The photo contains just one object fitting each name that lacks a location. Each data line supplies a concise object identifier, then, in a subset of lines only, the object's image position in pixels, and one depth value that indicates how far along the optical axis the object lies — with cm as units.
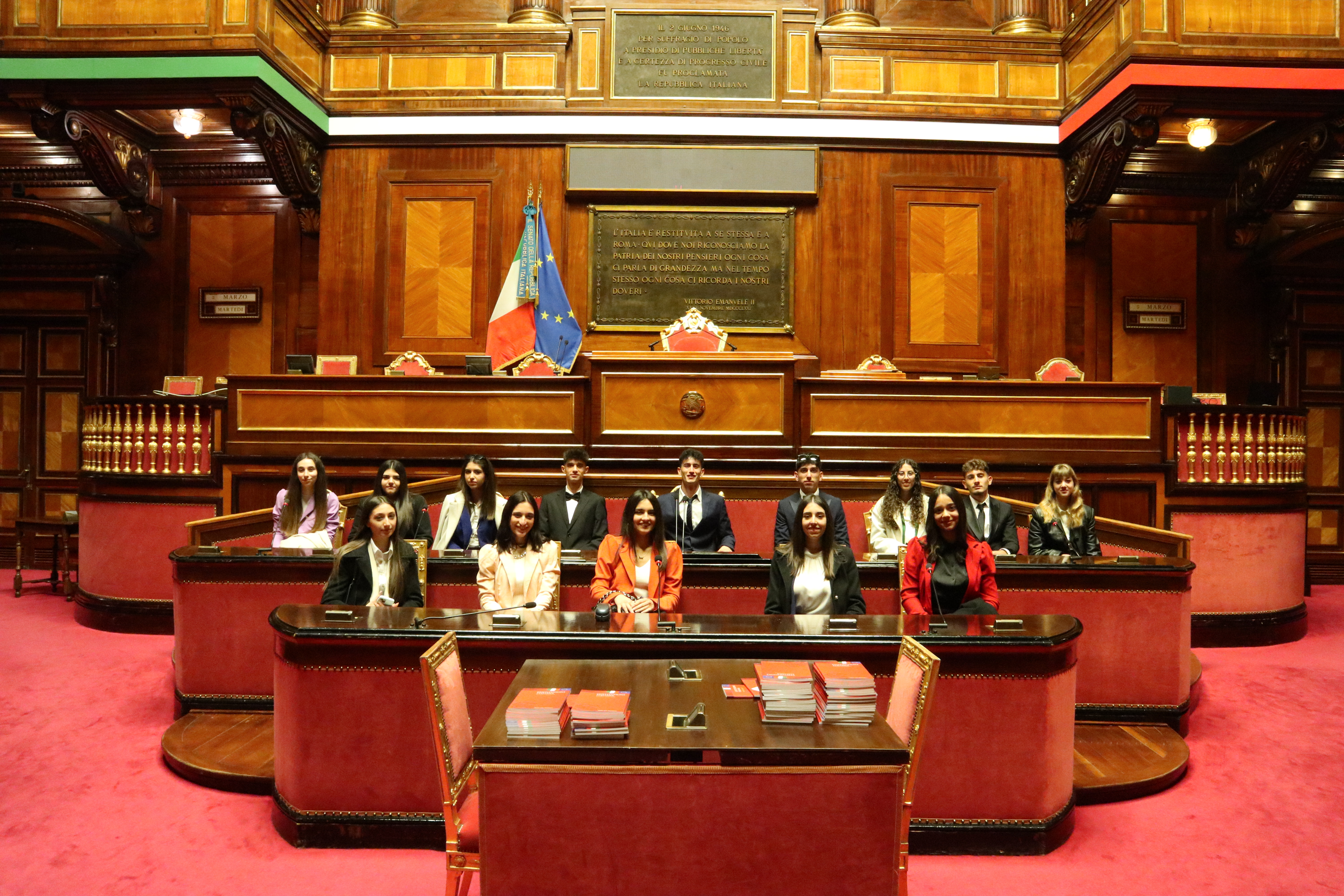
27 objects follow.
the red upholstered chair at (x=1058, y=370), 750
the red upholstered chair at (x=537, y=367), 680
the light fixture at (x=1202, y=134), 712
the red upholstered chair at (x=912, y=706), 238
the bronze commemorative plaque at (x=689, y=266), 827
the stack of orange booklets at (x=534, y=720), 206
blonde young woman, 491
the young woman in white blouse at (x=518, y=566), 385
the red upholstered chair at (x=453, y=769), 234
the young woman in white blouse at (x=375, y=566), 362
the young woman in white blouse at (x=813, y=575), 367
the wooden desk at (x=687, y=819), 201
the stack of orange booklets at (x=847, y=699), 218
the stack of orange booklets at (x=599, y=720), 206
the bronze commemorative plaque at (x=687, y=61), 821
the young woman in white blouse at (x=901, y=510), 503
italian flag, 781
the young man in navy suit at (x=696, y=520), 518
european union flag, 785
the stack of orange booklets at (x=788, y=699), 218
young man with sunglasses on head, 500
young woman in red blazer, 377
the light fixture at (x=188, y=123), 715
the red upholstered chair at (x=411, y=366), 739
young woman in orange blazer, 392
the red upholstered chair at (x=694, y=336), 733
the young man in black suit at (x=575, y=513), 516
